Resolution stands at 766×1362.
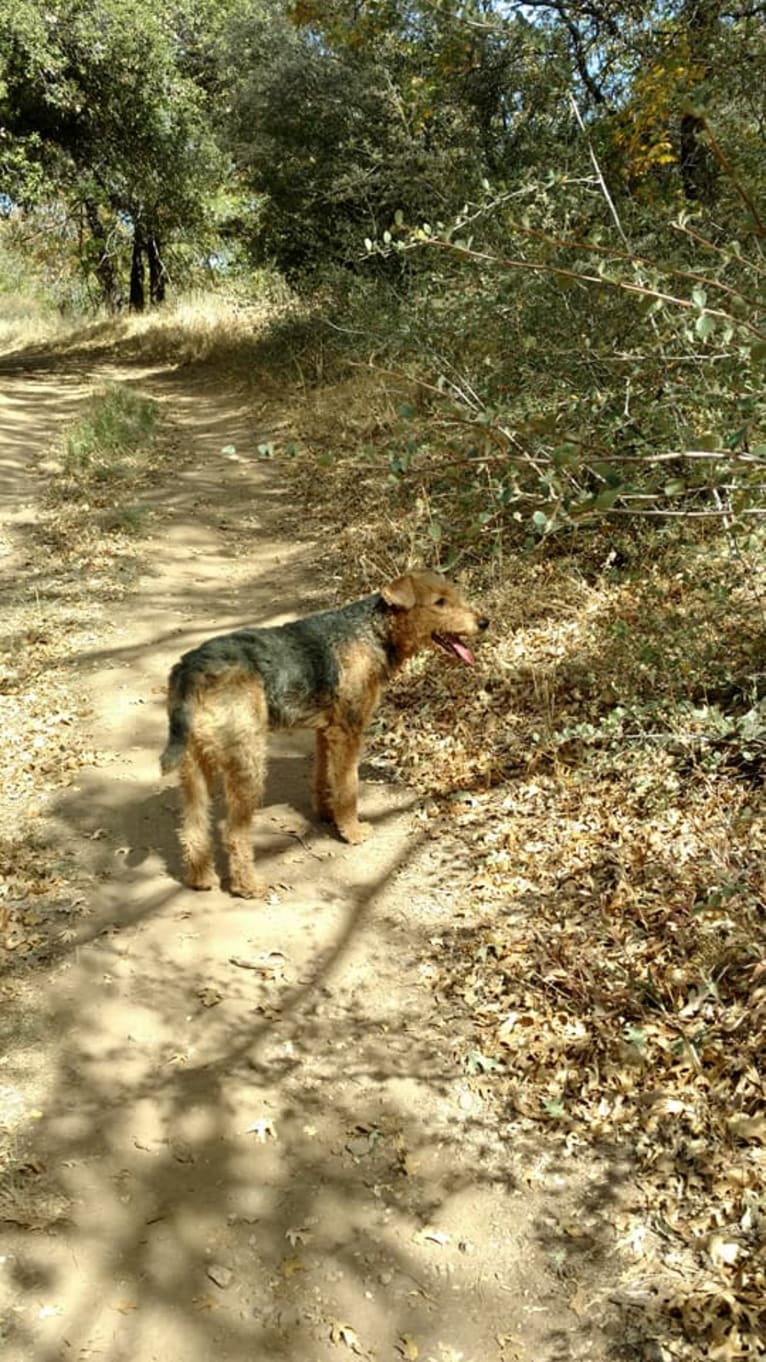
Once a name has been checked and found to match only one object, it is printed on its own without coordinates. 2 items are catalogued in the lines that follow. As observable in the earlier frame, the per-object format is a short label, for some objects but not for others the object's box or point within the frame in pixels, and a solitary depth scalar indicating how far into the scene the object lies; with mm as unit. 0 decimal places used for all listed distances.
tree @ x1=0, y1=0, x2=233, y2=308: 16781
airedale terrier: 4227
